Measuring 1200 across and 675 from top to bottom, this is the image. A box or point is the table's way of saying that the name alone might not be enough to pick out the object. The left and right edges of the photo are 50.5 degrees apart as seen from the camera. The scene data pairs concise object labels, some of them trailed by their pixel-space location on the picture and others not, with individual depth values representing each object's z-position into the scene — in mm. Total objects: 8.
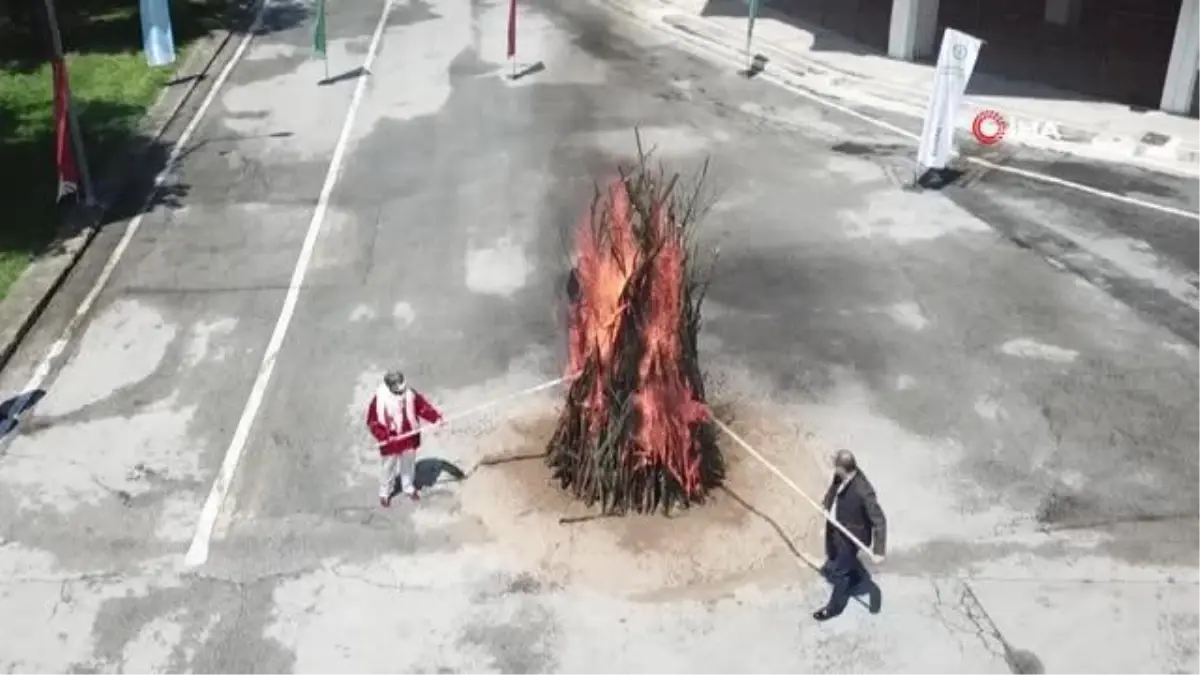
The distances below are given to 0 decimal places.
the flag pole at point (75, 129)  17027
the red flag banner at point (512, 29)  24875
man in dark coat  9789
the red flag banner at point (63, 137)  17312
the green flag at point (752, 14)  24572
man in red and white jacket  11375
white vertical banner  18062
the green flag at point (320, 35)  23844
